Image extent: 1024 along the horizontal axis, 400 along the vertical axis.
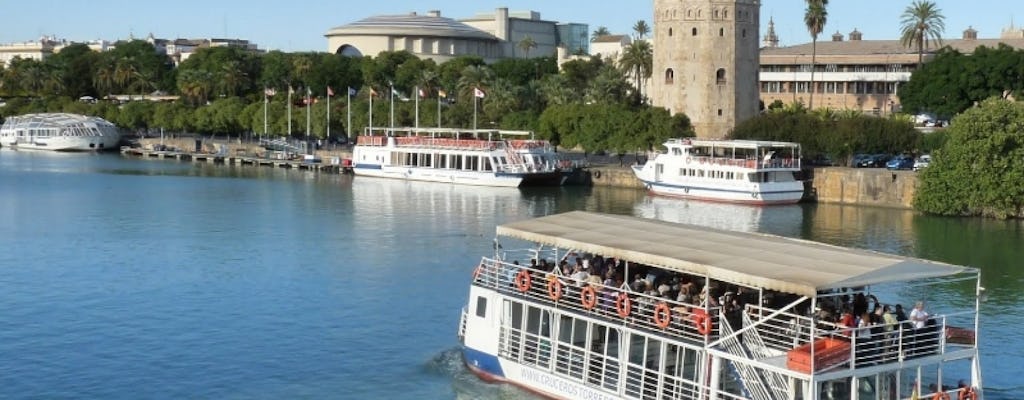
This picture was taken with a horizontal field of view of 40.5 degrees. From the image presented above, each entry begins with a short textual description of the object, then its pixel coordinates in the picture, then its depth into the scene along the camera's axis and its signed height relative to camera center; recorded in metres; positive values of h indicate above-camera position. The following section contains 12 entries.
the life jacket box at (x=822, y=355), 21.92 -3.78
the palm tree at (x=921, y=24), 101.50 +6.91
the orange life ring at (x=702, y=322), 23.73 -3.54
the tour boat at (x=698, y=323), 22.59 -3.68
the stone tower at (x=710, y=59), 98.00 +4.11
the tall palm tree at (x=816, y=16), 106.06 +7.71
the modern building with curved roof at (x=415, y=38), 181.25 +10.08
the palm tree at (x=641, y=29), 146.25 +9.21
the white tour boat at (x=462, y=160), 85.69 -2.94
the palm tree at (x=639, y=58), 114.69 +4.80
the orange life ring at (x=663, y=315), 24.67 -3.56
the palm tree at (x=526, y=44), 175.38 +9.00
